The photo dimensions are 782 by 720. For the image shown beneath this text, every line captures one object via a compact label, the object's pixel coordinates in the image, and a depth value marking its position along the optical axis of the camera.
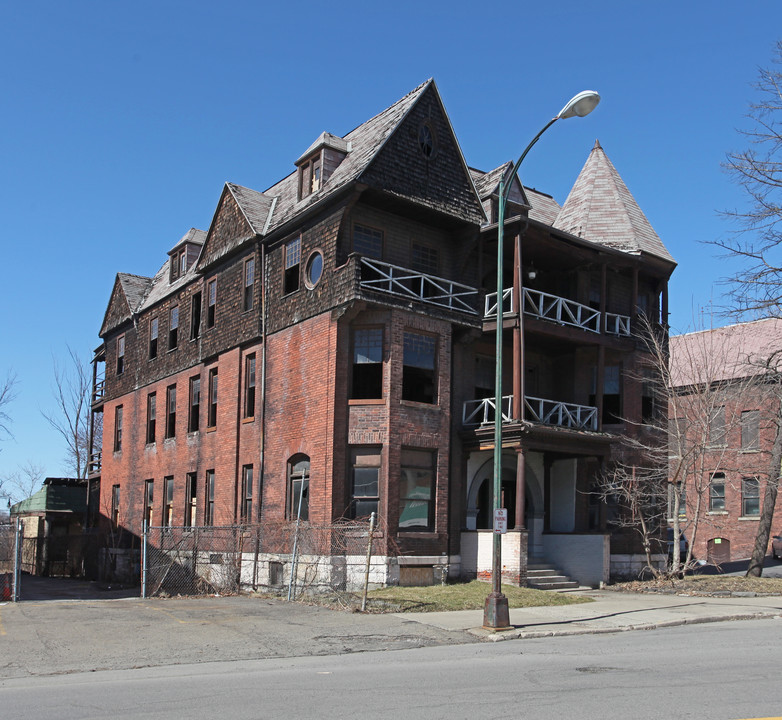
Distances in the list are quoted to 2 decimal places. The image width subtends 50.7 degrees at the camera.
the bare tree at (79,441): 58.34
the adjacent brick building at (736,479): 39.12
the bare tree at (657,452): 24.97
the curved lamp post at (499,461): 14.09
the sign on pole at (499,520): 14.96
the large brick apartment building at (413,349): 22.00
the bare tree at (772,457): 26.09
